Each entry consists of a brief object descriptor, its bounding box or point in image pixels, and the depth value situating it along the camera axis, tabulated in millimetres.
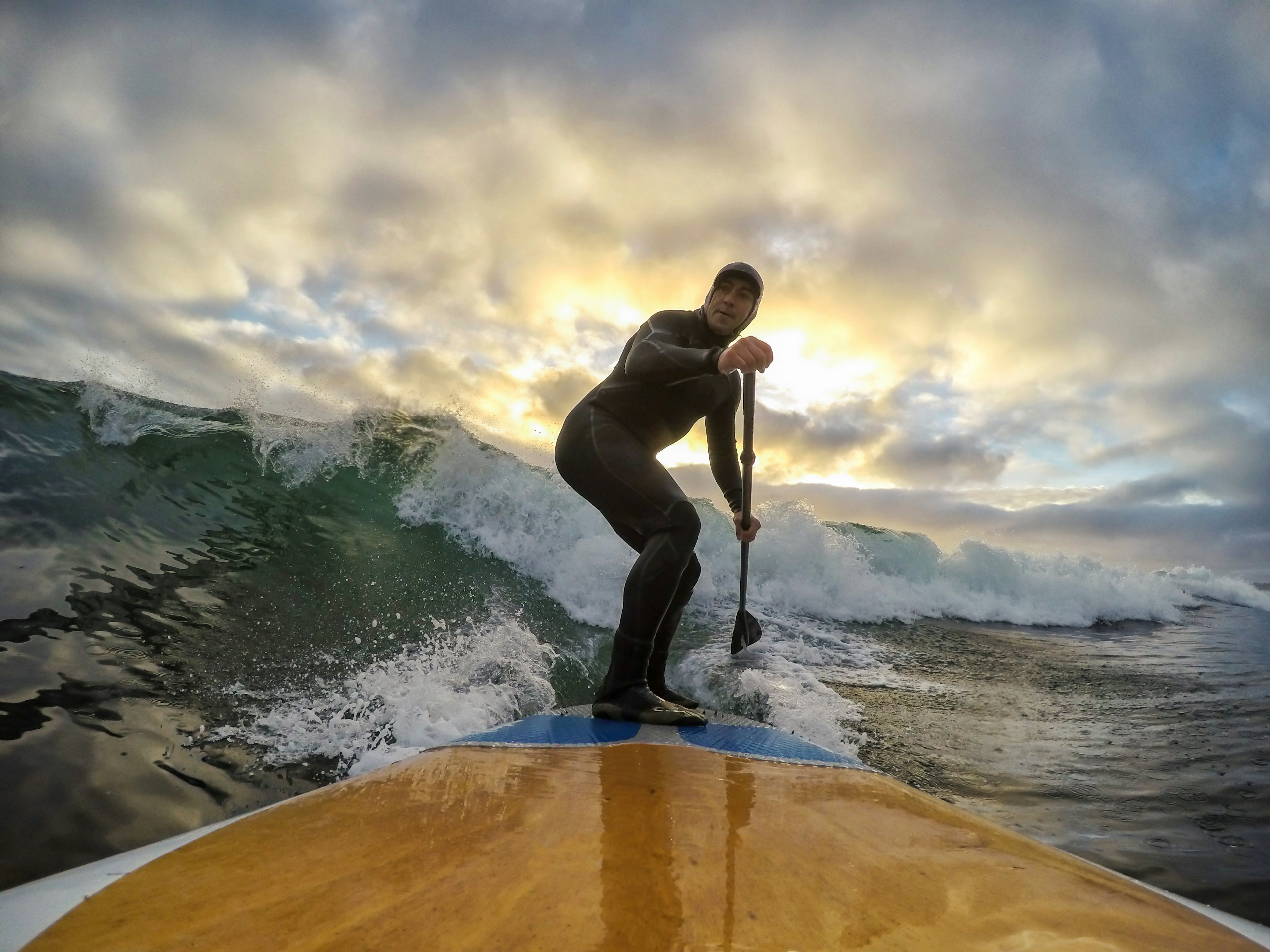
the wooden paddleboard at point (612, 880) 945
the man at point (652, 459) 2770
